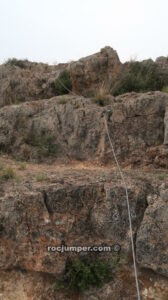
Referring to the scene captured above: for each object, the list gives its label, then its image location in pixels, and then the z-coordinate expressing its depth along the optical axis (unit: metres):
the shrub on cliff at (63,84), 10.15
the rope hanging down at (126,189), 4.66
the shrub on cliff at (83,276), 4.69
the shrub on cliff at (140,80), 9.66
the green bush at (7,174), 5.88
